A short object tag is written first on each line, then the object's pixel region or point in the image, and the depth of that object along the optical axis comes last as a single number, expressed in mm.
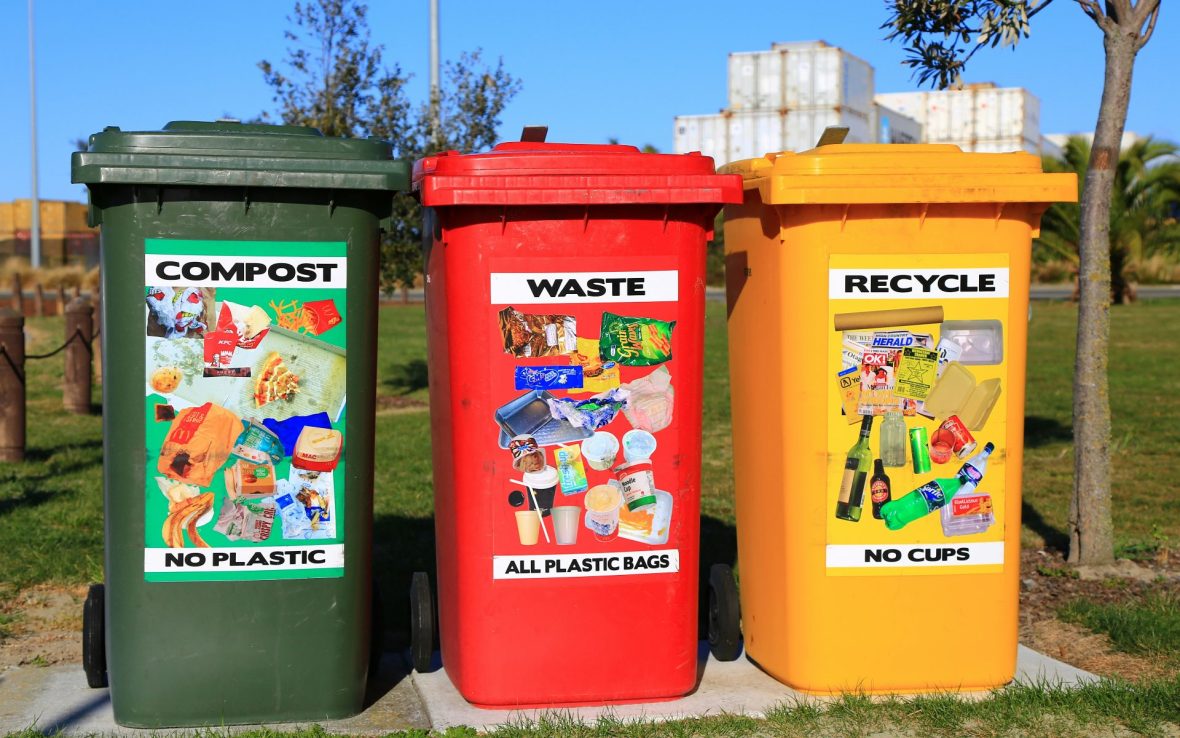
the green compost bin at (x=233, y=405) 4254
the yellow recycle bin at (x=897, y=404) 4621
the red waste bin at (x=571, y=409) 4441
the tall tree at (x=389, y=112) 13594
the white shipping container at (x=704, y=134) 35312
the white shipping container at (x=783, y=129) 33438
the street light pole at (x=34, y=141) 34438
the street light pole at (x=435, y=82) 14234
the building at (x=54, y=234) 44431
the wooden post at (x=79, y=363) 12461
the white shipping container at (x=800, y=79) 32719
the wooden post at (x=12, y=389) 9781
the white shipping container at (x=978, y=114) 42188
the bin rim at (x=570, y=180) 4371
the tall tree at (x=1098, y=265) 6383
